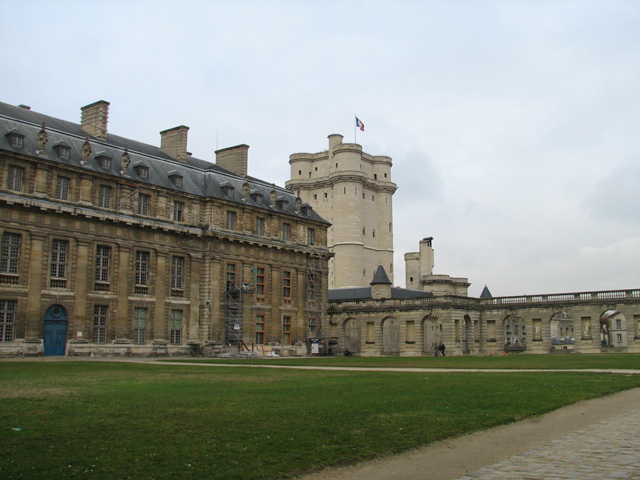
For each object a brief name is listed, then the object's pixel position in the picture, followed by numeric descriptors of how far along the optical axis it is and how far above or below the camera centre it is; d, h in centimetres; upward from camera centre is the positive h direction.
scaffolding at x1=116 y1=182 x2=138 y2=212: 4578 +986
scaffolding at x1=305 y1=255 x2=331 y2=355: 6053 +313
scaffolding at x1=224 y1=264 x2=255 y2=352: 5269 +238
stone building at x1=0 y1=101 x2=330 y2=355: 4047 +646
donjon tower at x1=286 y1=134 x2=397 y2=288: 9406 +2010
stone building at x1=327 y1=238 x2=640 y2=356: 5859 +173
